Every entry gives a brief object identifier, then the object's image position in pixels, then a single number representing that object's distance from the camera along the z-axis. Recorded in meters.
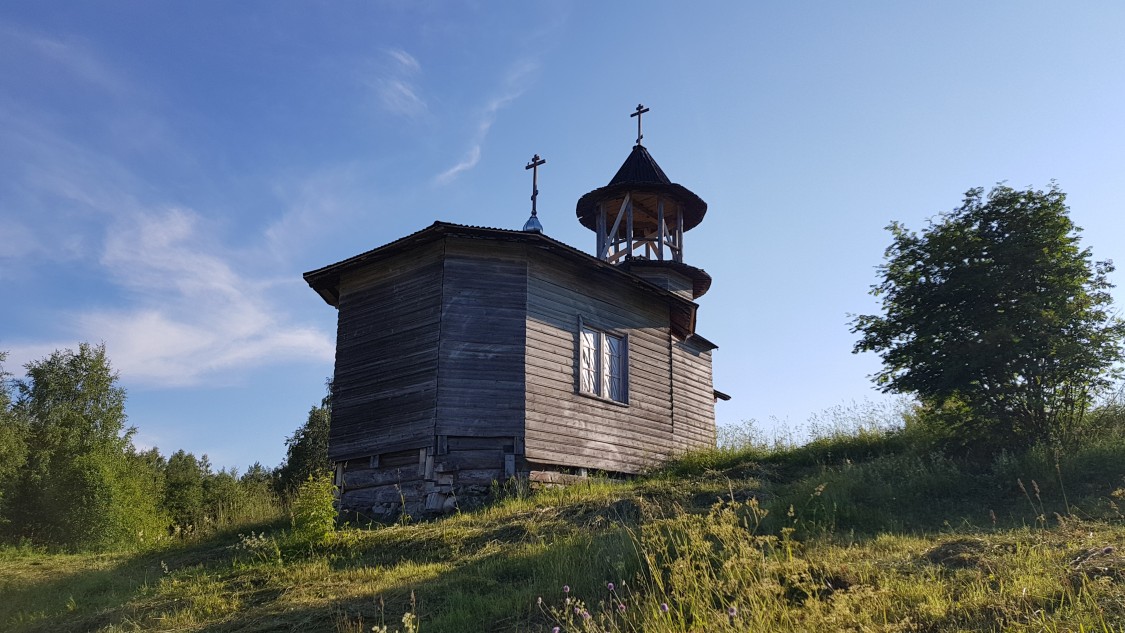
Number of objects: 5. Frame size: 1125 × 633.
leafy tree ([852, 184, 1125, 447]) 12.69
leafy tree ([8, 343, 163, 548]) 27.33
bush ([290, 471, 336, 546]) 10.38
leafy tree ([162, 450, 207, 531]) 33.66
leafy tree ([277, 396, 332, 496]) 28.94
